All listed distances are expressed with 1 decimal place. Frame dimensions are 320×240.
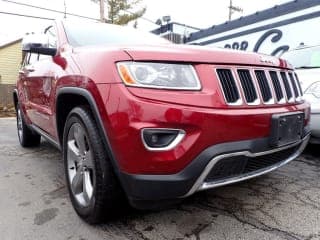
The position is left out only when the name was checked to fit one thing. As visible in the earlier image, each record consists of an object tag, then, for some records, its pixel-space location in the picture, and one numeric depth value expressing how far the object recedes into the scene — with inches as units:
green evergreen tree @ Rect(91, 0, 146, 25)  677.3
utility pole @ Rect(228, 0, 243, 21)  1042.4
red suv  54.2
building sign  247.5
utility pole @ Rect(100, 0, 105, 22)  614.5
